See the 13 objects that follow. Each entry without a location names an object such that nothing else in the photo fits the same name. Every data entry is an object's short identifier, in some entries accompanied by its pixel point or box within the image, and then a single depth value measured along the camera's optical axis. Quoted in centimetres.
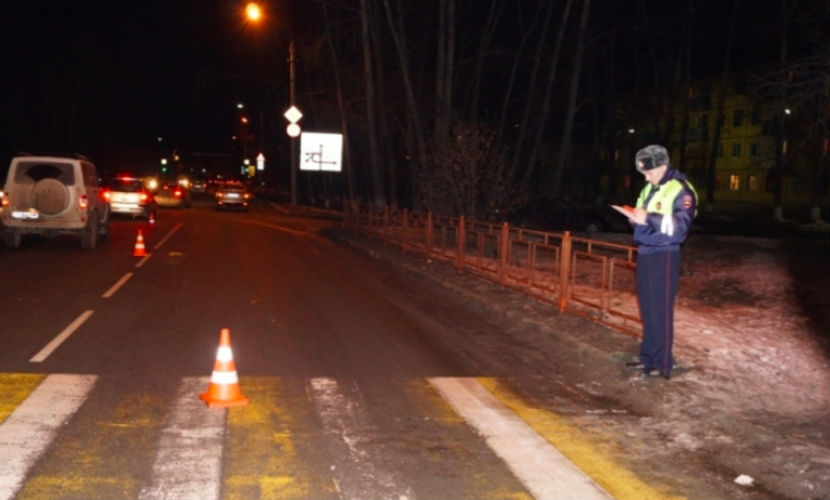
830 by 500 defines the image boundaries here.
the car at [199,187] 7631
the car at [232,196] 4703
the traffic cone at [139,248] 1959
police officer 788
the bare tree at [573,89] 3111
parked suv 1905
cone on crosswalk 714
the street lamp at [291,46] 3234
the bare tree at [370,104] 3046
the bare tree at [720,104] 4725
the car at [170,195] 4734
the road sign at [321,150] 3738
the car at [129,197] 3231
